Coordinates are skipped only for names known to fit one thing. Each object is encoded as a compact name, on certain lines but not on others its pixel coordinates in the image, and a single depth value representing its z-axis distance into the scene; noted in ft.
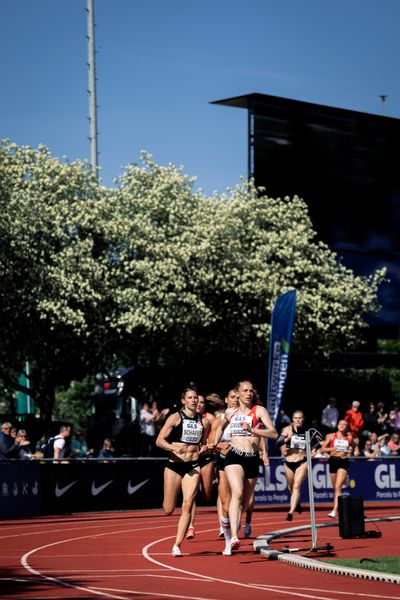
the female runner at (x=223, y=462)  55.93
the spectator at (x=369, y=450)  113.23
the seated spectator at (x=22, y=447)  92.43
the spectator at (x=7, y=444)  90.38
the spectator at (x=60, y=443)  94.43
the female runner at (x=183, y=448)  54.24
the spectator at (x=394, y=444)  116.98
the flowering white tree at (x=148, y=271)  140.36
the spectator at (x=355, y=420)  117.70
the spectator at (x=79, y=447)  102.14
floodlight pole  155.63
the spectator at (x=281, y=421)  116.92
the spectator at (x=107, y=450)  105.29
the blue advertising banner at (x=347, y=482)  100.63
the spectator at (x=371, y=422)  131.34
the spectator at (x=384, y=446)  116.16
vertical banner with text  114.73
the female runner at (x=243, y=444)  54.44
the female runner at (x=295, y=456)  79.56
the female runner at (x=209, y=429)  63.16
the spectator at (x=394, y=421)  130.21
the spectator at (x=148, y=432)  114.32
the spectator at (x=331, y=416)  127.34
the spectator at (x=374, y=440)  116.78
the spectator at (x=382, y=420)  131.79
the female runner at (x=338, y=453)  85.56
